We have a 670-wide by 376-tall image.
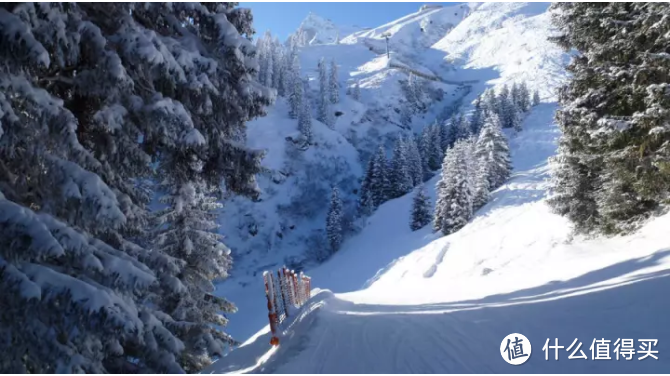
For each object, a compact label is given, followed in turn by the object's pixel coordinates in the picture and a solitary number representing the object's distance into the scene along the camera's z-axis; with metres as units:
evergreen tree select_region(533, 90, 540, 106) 92.44
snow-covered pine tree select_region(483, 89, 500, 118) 86.55
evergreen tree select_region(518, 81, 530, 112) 91.28
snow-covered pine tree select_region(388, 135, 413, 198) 65.81
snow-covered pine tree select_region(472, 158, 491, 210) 44.03
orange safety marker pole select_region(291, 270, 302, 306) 11.08
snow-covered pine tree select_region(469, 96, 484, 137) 84.66
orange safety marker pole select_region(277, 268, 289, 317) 9.52
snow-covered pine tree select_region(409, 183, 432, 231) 50.94
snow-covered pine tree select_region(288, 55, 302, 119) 92.44
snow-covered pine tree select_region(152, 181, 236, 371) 12.18
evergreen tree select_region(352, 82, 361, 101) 115.00
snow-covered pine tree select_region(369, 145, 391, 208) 66.31
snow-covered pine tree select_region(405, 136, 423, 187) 69.57
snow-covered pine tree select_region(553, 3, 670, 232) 10.27
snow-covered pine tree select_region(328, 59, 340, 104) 108.81
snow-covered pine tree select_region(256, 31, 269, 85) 97.44
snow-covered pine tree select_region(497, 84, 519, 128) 83.19
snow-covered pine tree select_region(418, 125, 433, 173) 77.47
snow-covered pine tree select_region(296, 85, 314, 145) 89.06
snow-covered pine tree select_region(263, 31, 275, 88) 97.71
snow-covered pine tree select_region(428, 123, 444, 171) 81.00
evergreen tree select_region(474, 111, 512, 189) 49.88
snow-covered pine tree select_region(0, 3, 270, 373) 3.49
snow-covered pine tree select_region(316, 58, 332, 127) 100.44
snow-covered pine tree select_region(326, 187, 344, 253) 59.19
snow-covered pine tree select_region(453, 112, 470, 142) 78.94
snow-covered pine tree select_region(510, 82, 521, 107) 91.32
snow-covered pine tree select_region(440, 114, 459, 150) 85.31
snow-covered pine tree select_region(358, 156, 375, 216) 66.38
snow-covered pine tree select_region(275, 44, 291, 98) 102.12
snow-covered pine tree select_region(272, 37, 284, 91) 102.43
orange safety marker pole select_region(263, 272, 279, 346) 8.29
